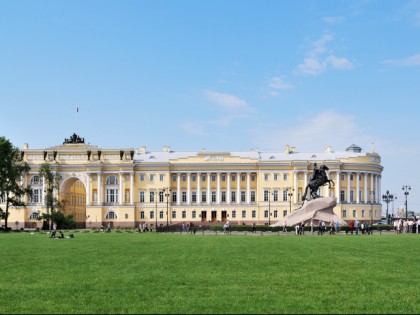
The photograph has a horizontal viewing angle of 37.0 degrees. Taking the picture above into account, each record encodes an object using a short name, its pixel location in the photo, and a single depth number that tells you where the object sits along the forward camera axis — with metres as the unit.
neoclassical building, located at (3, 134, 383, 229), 131.25
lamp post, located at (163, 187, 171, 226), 124.33
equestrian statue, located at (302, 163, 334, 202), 74.44
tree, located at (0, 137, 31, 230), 85.38
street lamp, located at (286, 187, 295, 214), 131.43
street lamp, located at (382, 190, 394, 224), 112.44
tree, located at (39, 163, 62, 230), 108.25
